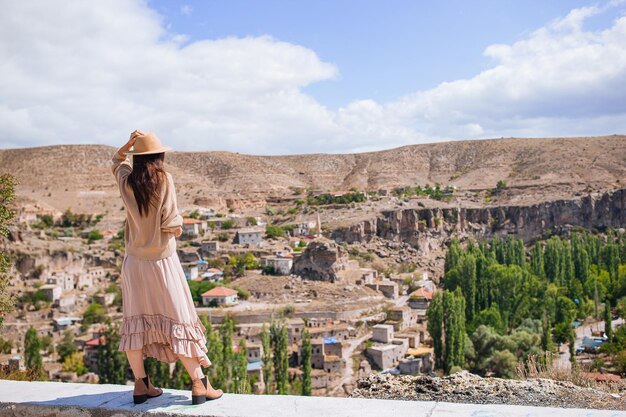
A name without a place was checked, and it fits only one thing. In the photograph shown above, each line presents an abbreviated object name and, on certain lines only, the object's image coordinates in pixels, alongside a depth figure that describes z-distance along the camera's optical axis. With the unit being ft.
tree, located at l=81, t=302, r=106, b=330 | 96.10
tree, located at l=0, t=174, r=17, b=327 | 26.03
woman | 11.71
